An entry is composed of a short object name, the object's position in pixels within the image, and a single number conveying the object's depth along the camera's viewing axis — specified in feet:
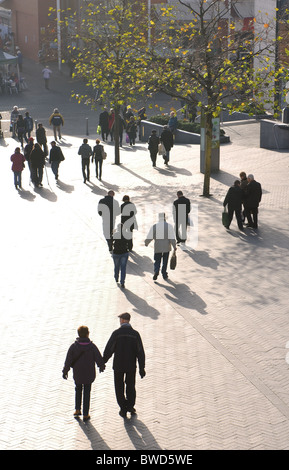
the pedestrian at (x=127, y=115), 119.14
